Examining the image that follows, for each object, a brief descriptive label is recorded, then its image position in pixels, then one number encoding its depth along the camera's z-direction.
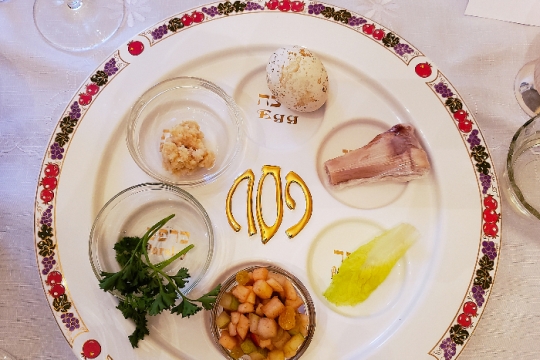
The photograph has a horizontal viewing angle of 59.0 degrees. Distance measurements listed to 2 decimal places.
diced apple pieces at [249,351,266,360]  0.32
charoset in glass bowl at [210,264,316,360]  0.32
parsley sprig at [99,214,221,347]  0.31
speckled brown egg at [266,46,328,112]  0.34
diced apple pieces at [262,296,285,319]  0.32
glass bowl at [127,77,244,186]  0.36
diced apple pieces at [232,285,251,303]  0.32
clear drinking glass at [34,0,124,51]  0.40
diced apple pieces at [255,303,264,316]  0.32
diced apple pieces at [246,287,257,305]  0.32
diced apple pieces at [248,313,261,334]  0.32
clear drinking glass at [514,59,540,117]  0.38
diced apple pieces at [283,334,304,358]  0.32
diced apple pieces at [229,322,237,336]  0.32
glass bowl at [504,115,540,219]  0.36
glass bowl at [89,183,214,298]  0.34
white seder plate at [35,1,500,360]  0.33
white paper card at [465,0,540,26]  0.40
